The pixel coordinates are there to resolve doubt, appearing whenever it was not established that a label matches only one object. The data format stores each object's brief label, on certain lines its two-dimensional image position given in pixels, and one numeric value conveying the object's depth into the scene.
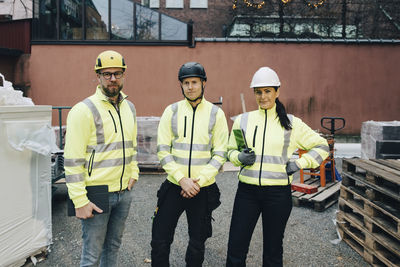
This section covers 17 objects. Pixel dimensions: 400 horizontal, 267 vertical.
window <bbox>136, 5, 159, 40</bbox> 11.45
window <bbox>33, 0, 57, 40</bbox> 11.41
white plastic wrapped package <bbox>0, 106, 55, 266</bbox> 2.95
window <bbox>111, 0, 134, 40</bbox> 11.43
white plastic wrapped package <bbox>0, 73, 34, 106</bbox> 3.11
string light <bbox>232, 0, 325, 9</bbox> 14.68
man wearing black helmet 2.60
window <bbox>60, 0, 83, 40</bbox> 11.44
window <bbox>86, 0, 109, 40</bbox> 11.45
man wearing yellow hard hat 2.23
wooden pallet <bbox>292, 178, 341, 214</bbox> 4.96
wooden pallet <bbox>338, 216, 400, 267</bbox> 3.09
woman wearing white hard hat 2.59
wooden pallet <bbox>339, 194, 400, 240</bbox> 3.04
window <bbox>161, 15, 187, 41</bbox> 11.40
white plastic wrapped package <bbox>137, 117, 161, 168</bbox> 6.81
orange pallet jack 5.35
